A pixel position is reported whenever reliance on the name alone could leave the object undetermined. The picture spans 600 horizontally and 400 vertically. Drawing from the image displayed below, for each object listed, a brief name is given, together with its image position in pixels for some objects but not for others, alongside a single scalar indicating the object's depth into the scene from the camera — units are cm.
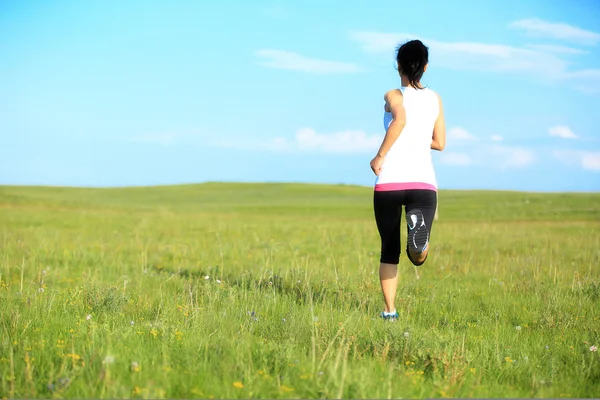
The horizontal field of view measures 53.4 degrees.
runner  564
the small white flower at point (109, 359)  355
